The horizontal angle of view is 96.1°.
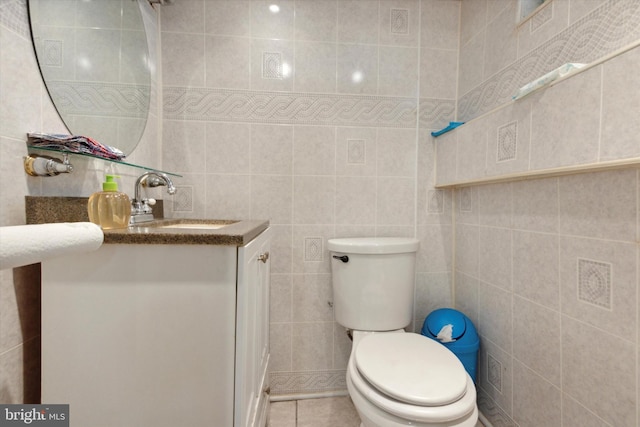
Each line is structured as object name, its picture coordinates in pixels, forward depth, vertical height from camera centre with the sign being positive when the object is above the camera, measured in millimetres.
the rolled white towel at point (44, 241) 413 -55
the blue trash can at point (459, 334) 1219 -531
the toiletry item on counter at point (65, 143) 712 +170
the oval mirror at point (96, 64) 792 +477
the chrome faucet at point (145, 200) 1026 +38
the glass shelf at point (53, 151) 717 +149
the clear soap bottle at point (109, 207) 769 +6
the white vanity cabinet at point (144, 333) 676 -292
